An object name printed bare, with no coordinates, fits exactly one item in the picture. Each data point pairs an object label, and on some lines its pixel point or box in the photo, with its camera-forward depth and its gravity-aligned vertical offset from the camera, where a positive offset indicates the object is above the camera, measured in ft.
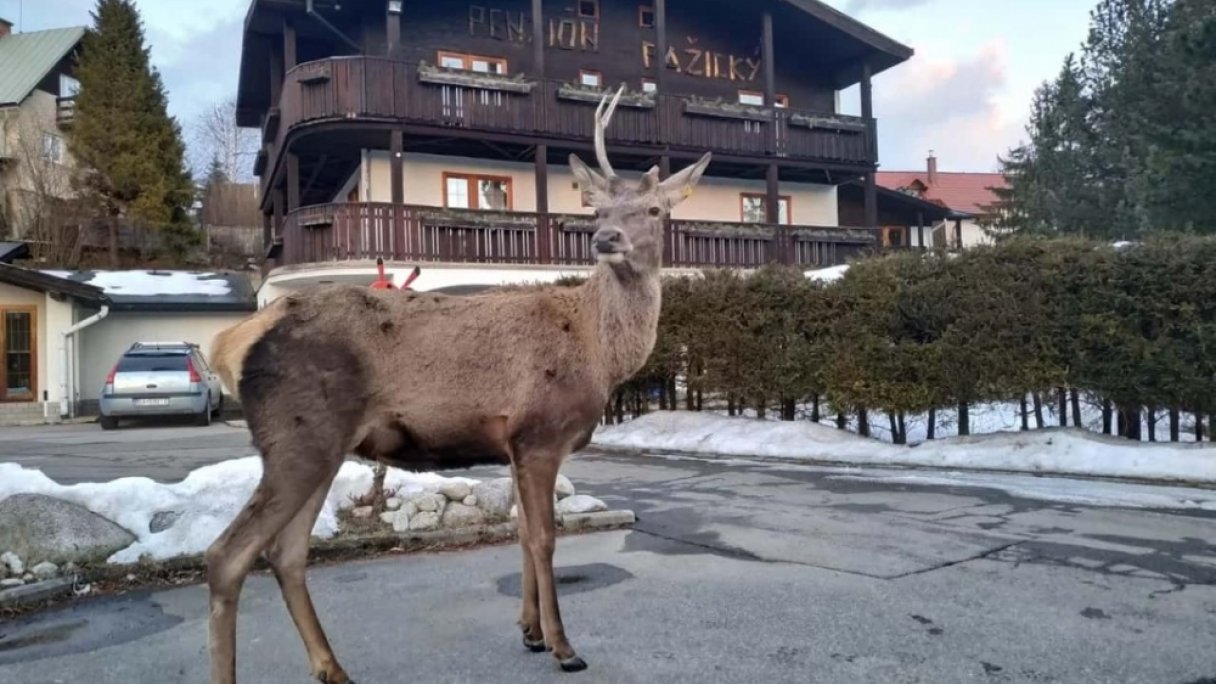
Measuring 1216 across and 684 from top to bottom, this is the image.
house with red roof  180.02 +36.69
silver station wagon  61.21 -1.37
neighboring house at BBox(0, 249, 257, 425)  72.13 +3.92
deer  12.36 -0.50
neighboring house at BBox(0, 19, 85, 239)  120.57 +38.80
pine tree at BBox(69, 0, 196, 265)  118.32 +32.97
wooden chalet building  66.03 +20.01
